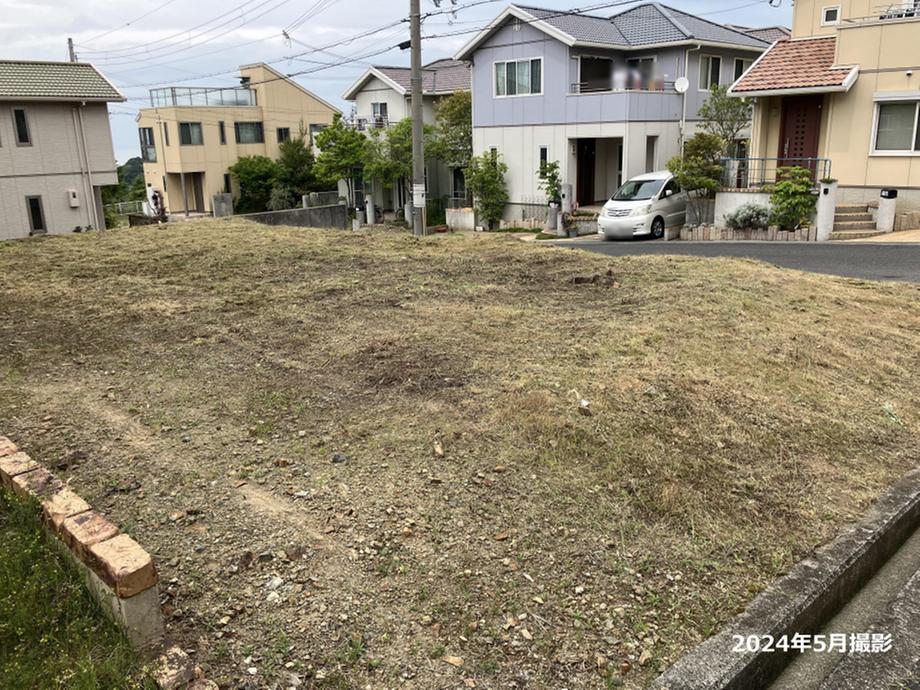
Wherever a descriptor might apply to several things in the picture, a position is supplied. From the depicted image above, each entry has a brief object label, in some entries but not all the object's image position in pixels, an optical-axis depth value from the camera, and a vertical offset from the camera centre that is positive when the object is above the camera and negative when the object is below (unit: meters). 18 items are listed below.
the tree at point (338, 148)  29.14 +0.96
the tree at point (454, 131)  27.16 +1.40
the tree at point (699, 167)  17.44 -0.15
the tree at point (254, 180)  35.69 -0.25
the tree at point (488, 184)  24.39 -0.54
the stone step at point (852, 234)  14.69 -1.54
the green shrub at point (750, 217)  15.92 -1.24
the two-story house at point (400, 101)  30.05 +2.92
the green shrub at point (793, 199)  15.05 -0.84
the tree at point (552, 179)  21.98 -0.40
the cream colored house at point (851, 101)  15.03 +1.19
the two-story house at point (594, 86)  21.81 +2.43
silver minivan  17.19 -1.08
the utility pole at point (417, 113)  17.09 +1.31
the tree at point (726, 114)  19.48 +1.22
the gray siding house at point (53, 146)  19.05 +0.93
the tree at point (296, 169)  35.44 +0.24
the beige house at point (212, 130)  34.75 +2.23
